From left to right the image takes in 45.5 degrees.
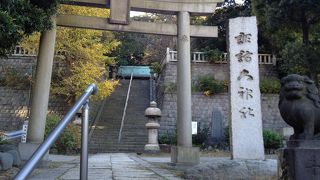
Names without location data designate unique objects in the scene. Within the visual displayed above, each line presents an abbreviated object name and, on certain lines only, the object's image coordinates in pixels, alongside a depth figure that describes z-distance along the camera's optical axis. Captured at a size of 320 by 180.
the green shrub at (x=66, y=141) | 15.57
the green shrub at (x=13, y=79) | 21.67
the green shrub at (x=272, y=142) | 17.45
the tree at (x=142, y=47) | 33.41
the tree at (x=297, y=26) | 18.16
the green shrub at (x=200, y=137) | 19.27
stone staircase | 17.25
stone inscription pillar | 8.40
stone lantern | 16.42
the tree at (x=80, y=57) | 17.91
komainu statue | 4.99
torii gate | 8.98
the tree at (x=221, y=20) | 26.66
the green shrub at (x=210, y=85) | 21.92
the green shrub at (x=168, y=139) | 18.96
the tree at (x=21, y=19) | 5.45
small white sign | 17.26
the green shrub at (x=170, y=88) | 21.55
